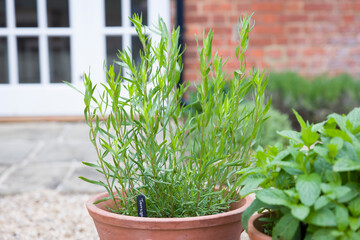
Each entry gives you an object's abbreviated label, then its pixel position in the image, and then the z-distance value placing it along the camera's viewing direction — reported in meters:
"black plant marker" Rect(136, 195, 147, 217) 1.10
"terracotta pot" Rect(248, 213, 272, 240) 1.00
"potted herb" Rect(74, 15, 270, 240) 1.07
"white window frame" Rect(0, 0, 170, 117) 5.05
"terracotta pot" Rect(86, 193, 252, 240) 1.05
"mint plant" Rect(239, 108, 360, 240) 0.86
